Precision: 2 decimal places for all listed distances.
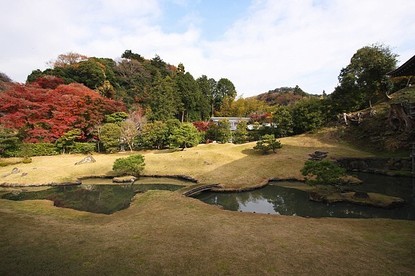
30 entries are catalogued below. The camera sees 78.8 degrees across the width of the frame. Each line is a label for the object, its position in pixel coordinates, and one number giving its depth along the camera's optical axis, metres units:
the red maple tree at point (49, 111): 30.05
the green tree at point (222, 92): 66.19
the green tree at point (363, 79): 29.92
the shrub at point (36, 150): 28.75
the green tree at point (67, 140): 30.21
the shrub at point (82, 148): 31.19
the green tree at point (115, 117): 33.86
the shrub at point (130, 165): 21.30
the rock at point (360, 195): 13.73
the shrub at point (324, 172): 14.23
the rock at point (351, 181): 17.93
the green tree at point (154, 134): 31.19
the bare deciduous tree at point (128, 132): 31.40
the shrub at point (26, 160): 25.77
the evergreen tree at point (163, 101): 39.94
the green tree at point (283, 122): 34.00
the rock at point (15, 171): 22.11
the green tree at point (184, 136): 28.48
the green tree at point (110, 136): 30.56
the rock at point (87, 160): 25.11
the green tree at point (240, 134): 34.78
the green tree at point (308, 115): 32.81
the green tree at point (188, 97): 48.76
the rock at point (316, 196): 14.35
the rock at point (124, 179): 20.78
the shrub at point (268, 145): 25.52
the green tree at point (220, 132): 35.06
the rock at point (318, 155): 23.23
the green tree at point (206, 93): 52.06
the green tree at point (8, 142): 27.27
